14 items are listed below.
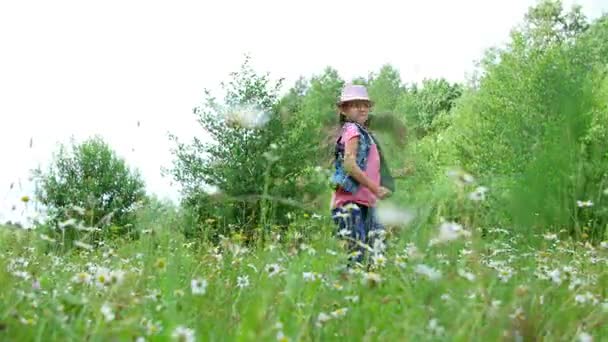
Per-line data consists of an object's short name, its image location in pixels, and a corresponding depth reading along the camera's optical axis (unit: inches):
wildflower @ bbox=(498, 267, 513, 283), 142.6
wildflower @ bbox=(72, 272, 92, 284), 133.8
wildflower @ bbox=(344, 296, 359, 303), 128.3
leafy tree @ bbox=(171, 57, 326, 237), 1320.1
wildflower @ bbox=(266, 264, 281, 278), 147.2
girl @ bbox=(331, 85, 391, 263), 252.4
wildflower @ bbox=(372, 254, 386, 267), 155.1
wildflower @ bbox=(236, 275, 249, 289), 150.0
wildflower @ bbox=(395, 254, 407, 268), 137.9
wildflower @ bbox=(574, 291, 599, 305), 129.8
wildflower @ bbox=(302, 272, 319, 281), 136.0
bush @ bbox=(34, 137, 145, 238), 1625.2
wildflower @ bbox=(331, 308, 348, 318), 117.9
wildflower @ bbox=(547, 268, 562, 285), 138.1
